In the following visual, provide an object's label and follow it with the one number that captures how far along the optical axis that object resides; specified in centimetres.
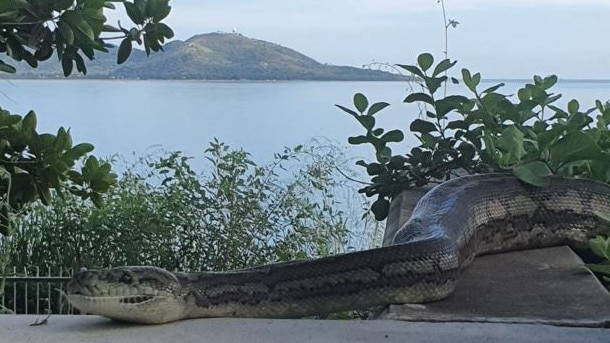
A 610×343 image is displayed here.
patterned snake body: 320
